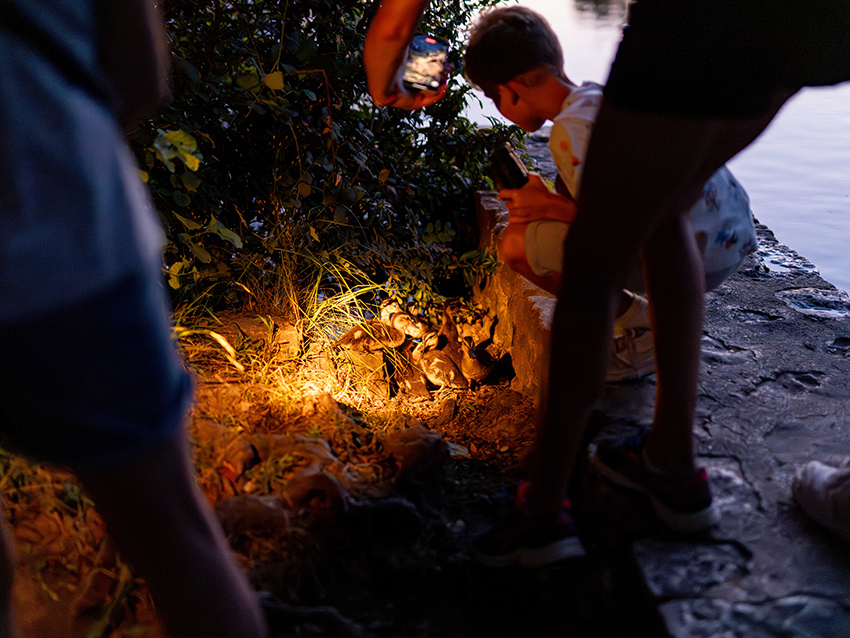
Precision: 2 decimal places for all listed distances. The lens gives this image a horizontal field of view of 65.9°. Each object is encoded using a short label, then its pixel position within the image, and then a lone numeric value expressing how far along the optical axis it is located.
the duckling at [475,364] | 2.71
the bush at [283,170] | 2.24
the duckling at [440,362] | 2.68
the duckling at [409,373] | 2.63
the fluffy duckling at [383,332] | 2.54
